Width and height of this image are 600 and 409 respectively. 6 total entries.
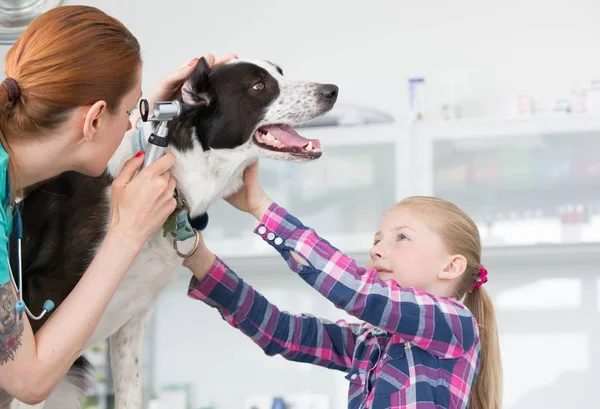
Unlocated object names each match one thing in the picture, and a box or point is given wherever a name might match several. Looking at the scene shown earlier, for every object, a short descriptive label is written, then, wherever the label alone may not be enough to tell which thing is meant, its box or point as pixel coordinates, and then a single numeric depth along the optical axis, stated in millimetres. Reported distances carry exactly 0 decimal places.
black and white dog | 1507
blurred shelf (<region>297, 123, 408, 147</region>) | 3027
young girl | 1373
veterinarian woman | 1191
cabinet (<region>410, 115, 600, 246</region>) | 2920
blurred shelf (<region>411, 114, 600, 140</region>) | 2939
